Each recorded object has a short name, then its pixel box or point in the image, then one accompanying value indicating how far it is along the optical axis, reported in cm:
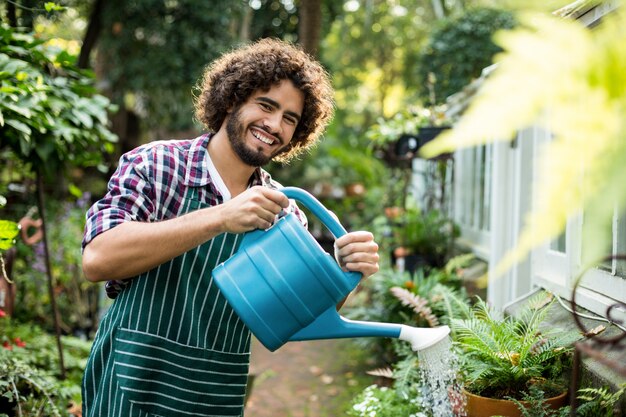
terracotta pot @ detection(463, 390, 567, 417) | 184
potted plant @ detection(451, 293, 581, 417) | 191
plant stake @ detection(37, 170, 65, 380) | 308
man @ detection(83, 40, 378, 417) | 152
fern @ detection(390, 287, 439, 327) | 299
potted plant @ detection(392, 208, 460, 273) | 541
